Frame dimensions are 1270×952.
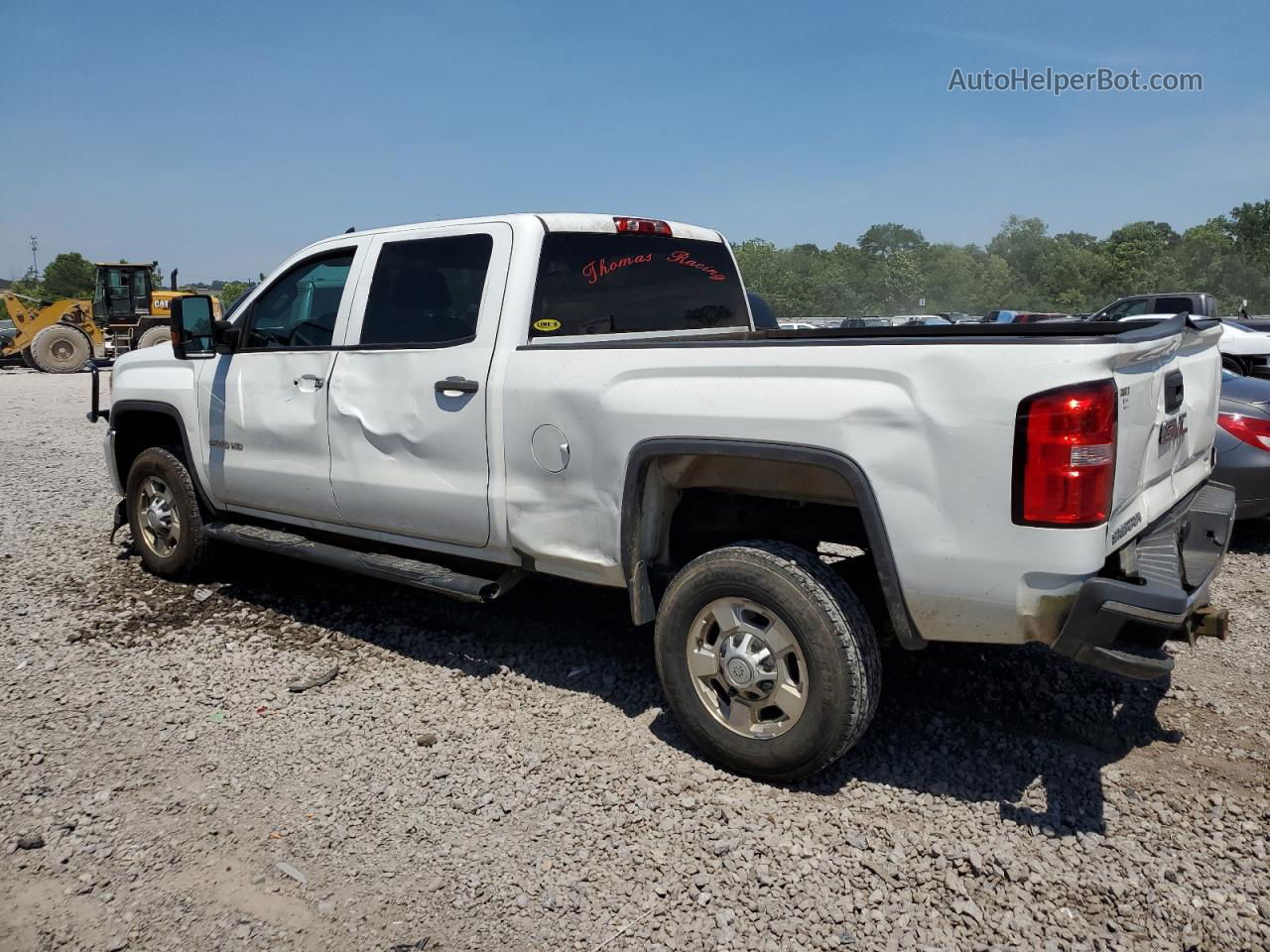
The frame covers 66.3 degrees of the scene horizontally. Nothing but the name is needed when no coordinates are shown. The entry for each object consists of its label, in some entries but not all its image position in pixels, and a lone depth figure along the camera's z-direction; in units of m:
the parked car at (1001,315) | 20.23
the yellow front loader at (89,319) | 26.11
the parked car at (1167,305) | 16.62
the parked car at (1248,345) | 15.07
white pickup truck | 2.87
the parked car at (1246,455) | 5.89
